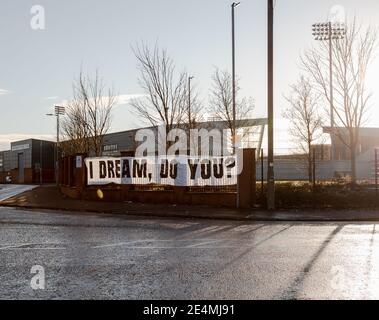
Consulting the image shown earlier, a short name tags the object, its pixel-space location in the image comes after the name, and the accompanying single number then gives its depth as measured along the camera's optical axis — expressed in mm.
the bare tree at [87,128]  37166
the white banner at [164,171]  20203
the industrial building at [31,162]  77188
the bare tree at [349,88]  22516
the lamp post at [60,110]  64712
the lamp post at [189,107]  30669
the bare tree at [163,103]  27656
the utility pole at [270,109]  17562
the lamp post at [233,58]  28920
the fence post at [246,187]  19109
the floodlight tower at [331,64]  23889
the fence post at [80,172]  25469
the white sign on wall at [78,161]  25891
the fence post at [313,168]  20044
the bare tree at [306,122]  33788
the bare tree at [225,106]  33000
